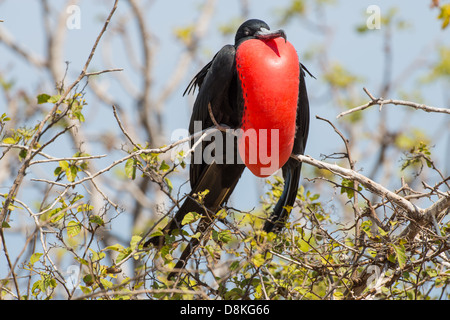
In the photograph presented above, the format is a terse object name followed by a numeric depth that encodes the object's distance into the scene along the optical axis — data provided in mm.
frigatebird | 6723
